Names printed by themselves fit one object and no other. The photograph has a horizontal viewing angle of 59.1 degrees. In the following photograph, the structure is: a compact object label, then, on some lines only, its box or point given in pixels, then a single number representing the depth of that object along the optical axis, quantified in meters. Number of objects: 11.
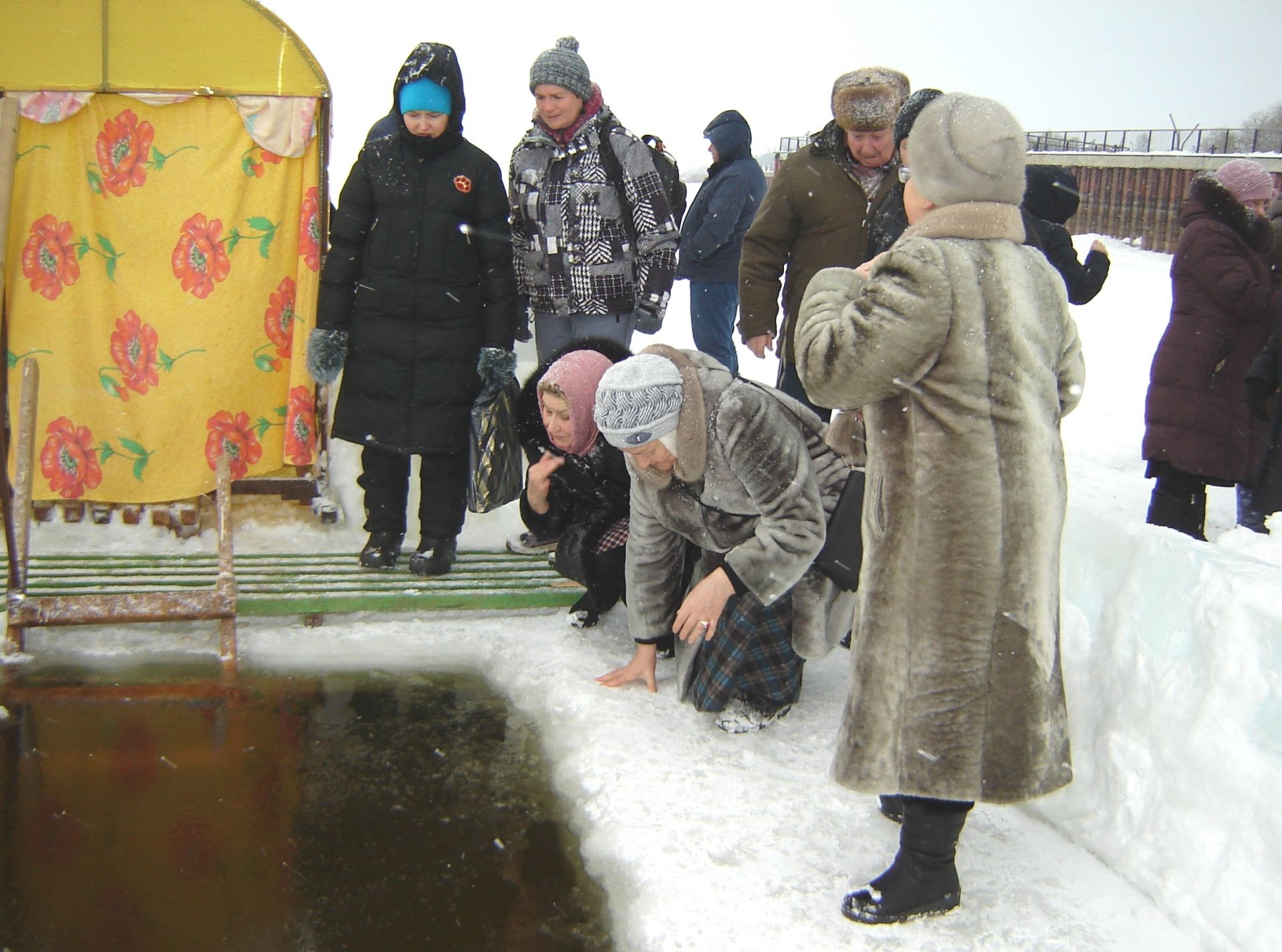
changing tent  4.25
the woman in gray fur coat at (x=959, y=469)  2.04
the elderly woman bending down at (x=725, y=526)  2.83
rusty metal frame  3.49
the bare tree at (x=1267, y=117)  43.09
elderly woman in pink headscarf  3.40
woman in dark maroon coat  4.14
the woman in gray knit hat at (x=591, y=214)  4.10
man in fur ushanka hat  3.85
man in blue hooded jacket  5.51
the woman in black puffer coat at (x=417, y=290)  3.97
